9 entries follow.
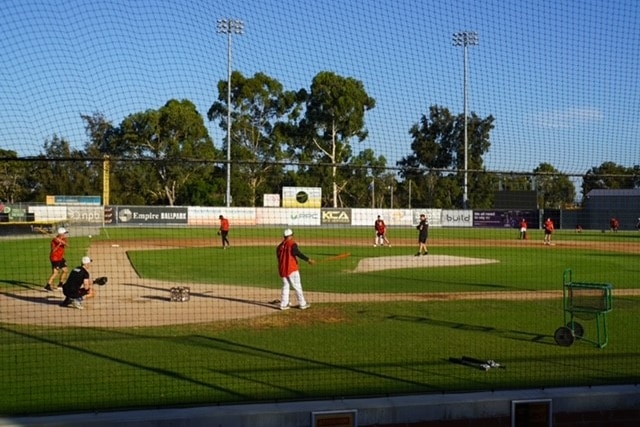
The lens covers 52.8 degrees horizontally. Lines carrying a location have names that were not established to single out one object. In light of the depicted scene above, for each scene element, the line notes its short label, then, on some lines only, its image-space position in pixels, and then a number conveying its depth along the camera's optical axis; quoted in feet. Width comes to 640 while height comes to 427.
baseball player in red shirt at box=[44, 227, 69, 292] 55.67
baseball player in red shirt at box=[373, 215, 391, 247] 108.99
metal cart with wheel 33.78
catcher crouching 46.47
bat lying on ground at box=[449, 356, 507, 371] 27.78
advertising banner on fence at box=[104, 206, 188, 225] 155.23
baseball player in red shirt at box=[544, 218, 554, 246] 119.71
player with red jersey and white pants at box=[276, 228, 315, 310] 45.55
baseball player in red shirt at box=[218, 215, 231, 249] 99.79
